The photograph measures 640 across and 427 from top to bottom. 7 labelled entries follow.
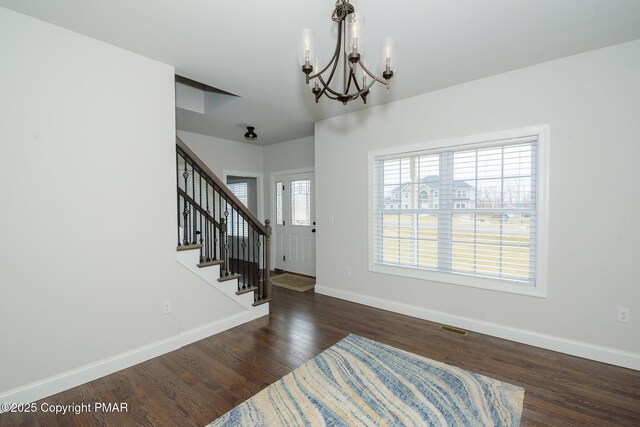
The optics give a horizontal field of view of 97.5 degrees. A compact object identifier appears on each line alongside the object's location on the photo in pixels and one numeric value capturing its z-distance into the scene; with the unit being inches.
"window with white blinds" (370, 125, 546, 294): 107.7
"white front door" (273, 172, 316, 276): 208.1
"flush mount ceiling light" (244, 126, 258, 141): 174.6
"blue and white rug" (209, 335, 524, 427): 68.0
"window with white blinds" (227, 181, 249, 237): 254.3
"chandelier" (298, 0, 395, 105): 57.7
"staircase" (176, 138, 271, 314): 107.8
